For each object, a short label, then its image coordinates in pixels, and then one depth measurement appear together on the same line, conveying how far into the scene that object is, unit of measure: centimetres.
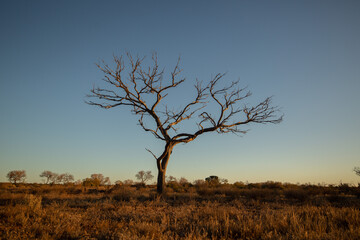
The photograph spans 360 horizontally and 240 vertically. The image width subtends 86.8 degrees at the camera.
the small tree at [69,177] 6887
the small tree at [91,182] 2644
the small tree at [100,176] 6611
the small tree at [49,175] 6601
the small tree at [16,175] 5674
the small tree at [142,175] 6362
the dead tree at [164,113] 1281
